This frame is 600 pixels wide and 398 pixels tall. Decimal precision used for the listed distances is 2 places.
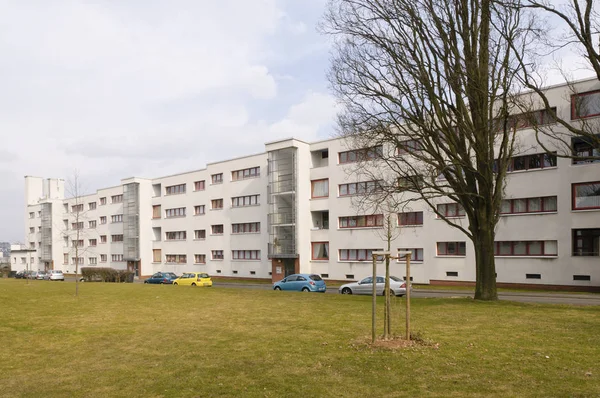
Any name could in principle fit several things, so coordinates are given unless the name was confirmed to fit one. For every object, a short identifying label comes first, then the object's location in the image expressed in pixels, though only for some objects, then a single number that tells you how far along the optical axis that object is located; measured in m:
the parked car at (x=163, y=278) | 47.16
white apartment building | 33.12
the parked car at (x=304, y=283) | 33.44
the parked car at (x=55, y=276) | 62.74
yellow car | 43.31
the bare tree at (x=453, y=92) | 18.83
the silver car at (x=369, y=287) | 28.36
